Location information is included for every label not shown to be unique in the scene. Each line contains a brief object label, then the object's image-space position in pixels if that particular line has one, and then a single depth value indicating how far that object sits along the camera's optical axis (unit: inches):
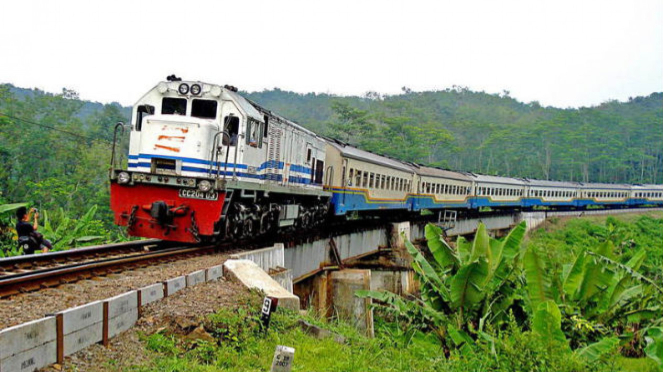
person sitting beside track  438.3
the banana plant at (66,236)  629.3
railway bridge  190.1
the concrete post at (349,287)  742.5
